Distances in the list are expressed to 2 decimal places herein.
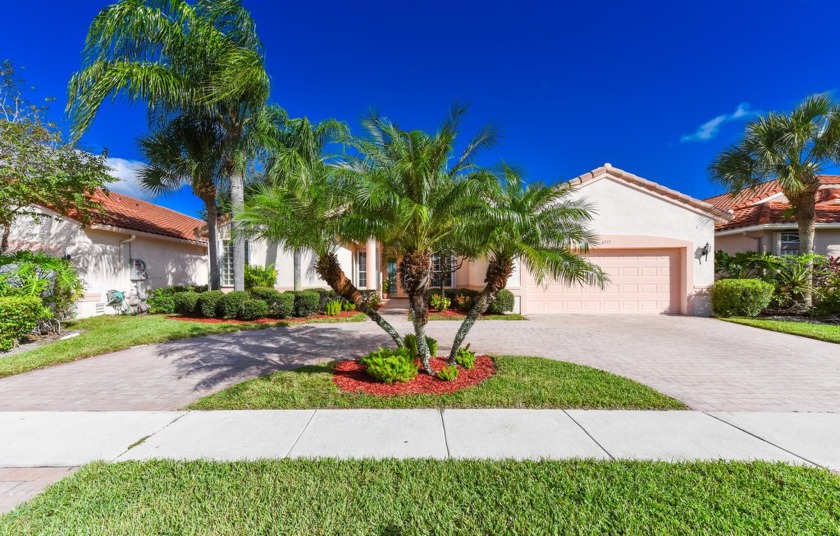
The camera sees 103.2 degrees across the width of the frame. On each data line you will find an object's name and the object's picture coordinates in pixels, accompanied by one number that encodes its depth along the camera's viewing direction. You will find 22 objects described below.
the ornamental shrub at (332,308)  12.63
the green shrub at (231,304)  11.38
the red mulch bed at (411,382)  4.96
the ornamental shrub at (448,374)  5.26
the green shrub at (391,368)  5.16
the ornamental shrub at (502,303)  12.23
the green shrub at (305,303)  12.05
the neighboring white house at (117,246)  11.39
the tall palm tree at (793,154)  10.78
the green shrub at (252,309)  11.33
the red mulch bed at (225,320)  11.35
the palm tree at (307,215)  4.80
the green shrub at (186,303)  11.80
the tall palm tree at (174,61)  9.48
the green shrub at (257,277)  14.48
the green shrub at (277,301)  11.73
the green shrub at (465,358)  5.82
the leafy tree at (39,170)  8.91
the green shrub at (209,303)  11.59
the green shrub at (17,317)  7.49
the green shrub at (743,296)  11.27
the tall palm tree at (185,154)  11.86
